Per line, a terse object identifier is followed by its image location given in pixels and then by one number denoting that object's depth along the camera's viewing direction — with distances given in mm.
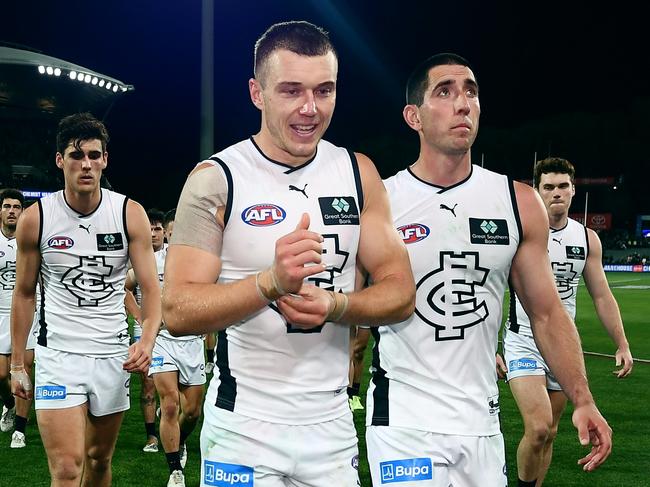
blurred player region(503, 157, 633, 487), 6457
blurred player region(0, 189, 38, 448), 9523
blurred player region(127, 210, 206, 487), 7258
